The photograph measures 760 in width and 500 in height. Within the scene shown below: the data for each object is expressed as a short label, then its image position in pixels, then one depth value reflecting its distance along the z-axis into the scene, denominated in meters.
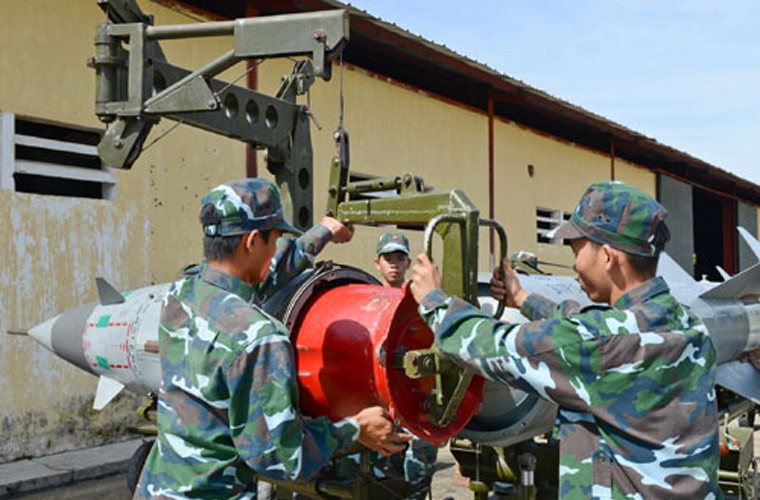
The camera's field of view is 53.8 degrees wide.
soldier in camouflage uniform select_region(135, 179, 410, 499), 2.33
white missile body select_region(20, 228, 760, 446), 5.07
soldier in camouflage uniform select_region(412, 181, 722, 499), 2.31
